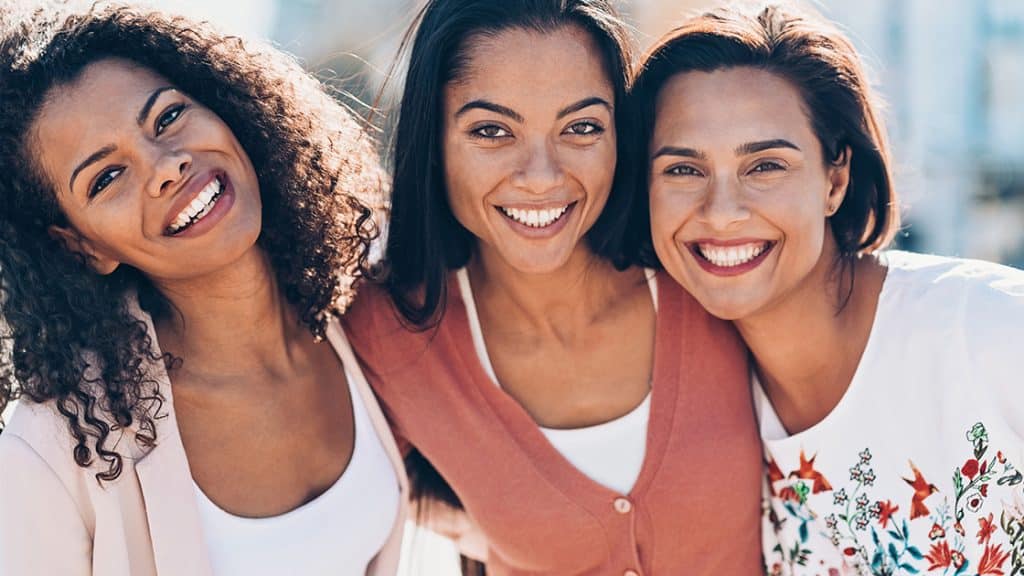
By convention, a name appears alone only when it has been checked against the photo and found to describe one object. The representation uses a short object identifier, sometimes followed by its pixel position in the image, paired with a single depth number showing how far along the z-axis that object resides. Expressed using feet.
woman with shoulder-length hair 7.73
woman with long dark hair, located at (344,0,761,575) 8.45
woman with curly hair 7.39
